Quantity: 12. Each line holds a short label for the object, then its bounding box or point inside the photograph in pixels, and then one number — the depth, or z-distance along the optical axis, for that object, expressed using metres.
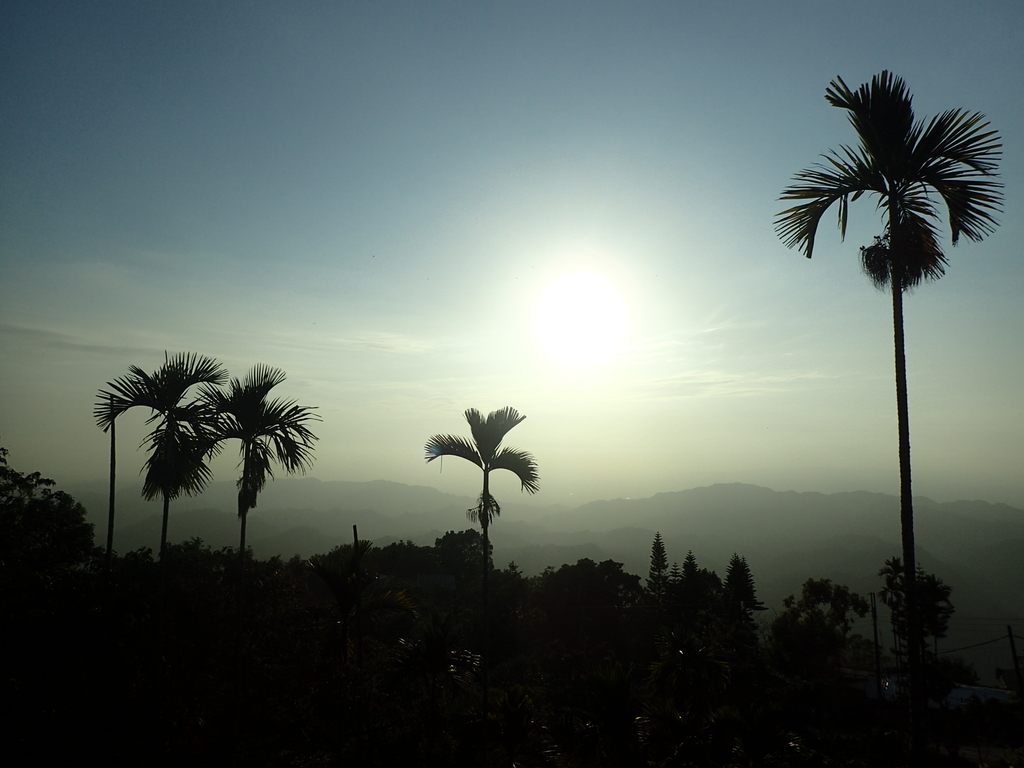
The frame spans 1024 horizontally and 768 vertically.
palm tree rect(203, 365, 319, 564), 12.20
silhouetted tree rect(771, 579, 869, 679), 39.72
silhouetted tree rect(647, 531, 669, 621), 63.50
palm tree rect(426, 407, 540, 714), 14.56
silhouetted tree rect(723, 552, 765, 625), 54.18
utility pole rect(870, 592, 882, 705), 30.52
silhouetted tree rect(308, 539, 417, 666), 11.98
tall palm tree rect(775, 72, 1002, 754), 8.42
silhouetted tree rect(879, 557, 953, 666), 39.34
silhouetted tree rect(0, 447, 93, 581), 7.81
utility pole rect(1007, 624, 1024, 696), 27.25
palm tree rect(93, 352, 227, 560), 12.74
